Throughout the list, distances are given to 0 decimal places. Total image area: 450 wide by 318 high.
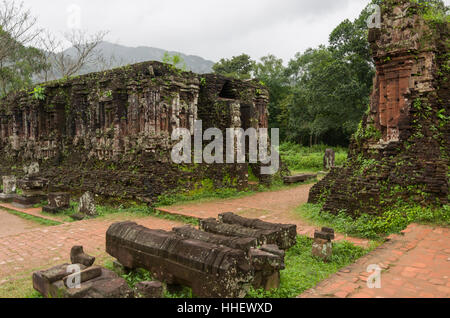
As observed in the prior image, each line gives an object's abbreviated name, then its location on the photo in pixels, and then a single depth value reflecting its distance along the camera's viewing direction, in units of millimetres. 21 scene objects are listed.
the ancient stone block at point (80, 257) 4035
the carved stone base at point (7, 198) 11102
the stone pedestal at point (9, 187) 11185
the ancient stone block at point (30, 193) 10156
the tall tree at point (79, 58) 24650
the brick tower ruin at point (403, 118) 6477
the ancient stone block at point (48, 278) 3479
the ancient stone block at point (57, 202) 9174
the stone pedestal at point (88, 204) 8375
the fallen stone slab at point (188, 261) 3178
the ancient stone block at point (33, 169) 11459
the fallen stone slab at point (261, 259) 3660
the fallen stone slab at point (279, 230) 4973
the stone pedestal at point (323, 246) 4727
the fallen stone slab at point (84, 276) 3322
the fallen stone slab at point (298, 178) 13103
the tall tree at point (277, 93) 31694
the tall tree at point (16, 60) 18406
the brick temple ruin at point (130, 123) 9375
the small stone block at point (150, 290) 3178
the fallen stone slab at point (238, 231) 4712
